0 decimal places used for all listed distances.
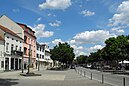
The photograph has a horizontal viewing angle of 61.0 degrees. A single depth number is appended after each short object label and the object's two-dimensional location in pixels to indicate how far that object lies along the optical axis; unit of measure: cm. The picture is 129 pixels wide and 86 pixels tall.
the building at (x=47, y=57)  4504
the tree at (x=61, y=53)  3238
